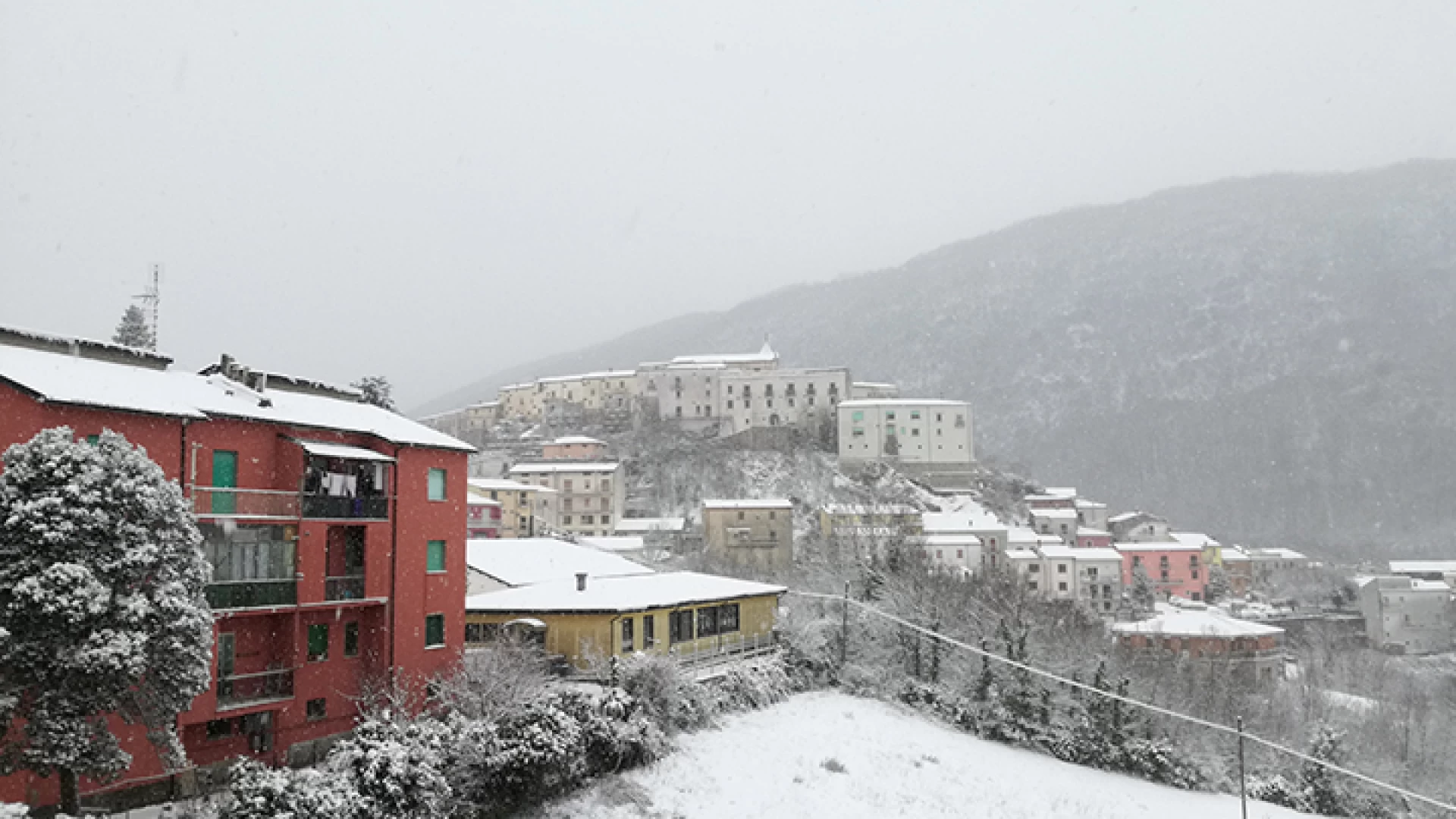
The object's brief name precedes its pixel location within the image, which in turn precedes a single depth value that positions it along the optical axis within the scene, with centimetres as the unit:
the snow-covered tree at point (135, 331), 4857
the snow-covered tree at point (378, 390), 5834
